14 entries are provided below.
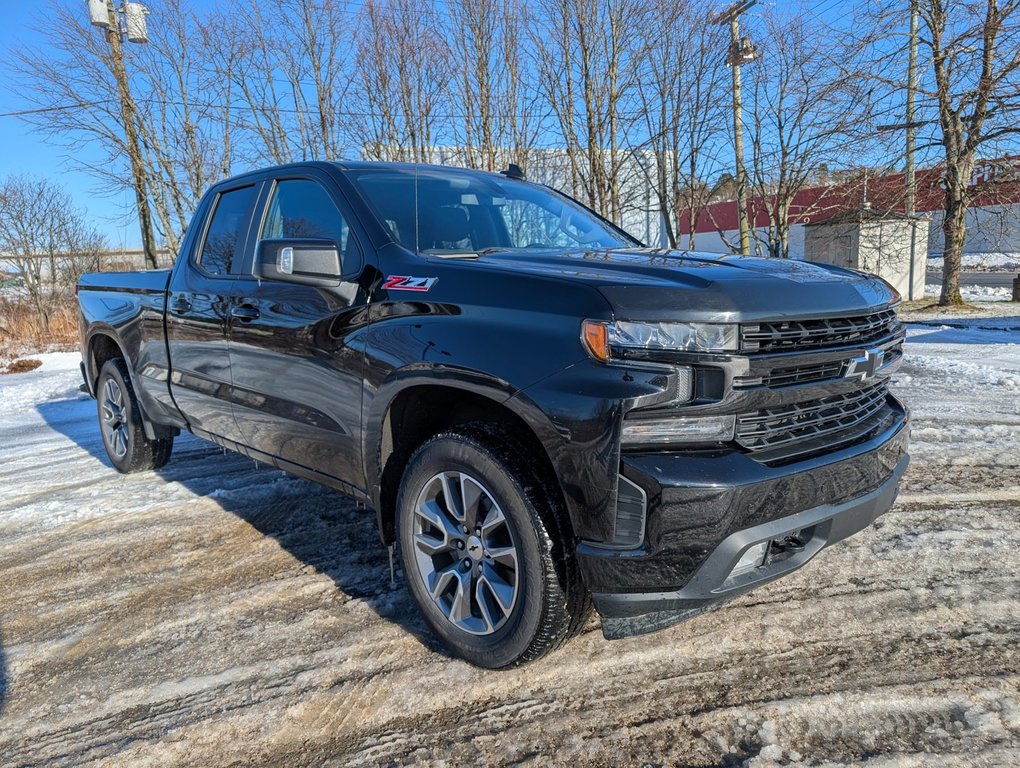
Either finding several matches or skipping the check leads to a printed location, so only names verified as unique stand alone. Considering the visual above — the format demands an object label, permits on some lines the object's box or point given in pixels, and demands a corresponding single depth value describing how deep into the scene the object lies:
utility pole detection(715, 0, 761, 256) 14.97
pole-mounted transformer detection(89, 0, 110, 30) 14.48
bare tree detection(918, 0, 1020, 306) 13.82
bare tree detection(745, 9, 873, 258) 15.21
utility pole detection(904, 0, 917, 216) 14.89
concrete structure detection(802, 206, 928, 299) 16.88
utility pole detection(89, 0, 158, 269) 14.98
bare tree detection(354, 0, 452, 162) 16.75
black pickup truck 2.09
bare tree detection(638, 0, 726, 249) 15.30
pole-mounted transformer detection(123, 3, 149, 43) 14.88
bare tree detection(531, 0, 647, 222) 15.64
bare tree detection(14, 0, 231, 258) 16.53
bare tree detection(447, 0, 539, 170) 16.36
